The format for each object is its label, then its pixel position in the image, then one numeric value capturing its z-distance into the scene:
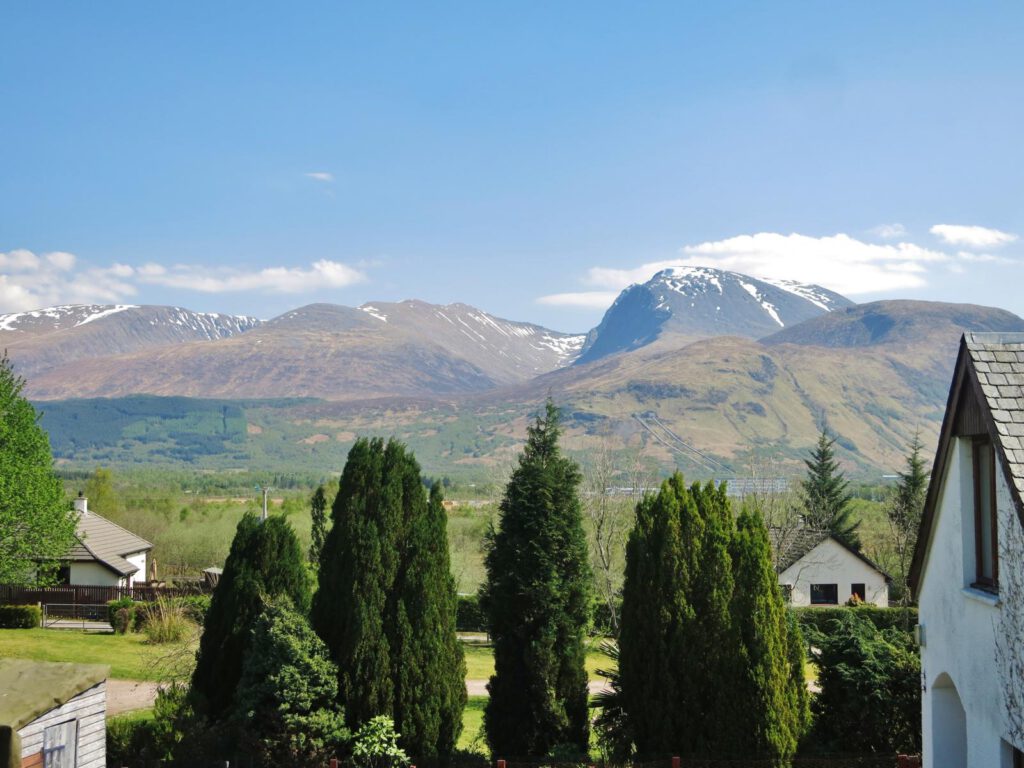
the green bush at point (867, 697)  14.87
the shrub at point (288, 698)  14.04
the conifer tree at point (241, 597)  16.64
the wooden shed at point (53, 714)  10.45
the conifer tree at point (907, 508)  46.19
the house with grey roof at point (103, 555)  48.00
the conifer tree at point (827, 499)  54.59
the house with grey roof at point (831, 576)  51.03
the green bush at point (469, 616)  47.34
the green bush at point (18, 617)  39.94
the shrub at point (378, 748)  13.88
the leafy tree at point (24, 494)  34.09
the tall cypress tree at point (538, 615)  15.23
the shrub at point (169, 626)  33.91
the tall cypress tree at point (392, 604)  14.64
